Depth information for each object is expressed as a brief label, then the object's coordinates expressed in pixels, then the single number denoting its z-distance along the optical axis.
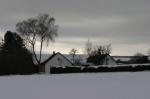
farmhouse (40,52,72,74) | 70.67
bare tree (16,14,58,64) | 71.51
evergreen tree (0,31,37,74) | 49.99
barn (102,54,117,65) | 77.49
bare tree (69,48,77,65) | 85.33
